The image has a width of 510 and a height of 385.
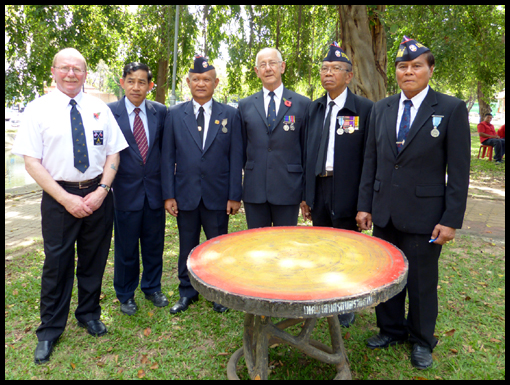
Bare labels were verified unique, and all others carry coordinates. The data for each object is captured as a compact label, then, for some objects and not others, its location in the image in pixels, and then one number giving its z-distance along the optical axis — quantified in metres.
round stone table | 1.84
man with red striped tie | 3.43
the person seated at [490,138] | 13.48
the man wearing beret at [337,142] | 3.21
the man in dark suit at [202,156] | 3.48
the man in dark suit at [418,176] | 2.62
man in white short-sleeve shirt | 2.83
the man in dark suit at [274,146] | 3.41
